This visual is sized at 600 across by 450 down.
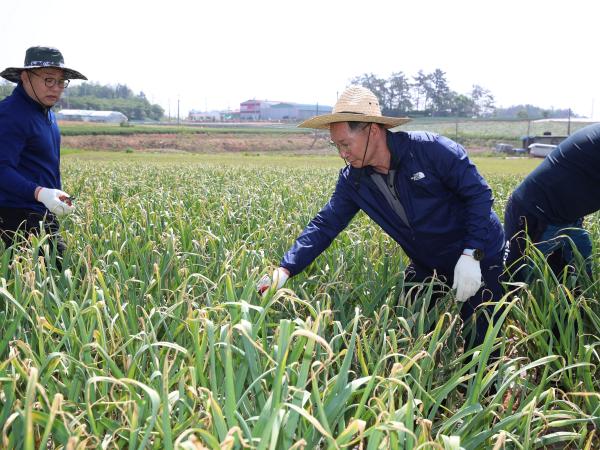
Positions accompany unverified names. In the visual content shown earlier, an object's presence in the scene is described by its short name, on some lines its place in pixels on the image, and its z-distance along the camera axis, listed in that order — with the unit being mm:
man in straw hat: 2650
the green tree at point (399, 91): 94188
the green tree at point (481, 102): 105625
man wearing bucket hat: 3357
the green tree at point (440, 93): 95562
